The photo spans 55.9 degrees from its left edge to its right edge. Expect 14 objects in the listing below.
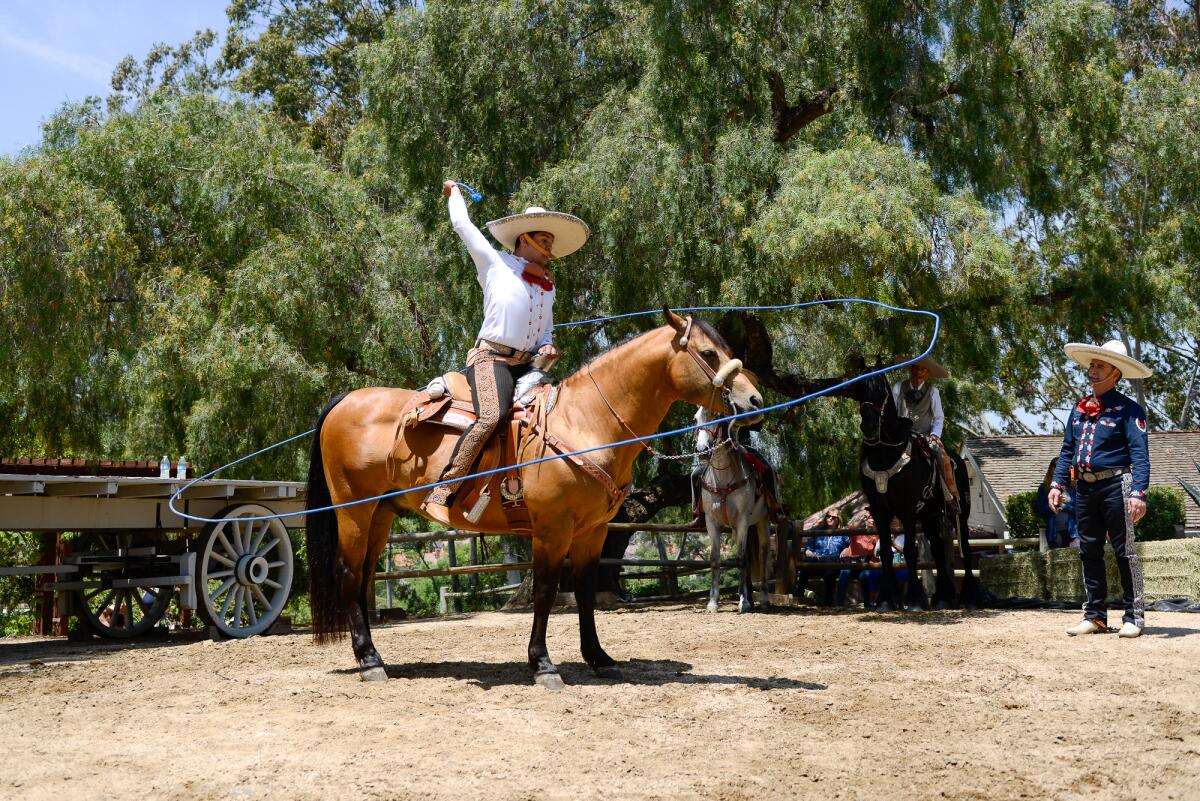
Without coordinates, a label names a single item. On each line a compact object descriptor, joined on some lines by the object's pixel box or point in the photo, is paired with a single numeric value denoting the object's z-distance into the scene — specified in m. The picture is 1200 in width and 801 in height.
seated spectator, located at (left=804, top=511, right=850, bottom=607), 14.19
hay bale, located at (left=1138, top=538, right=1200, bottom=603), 10.65
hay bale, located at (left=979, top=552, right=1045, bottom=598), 11.86
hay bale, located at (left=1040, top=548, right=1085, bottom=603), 11.32
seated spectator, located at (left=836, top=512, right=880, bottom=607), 13.20
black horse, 11.16
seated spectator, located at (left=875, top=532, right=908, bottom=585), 15.81
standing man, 8.27
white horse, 12.20
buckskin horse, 6.69
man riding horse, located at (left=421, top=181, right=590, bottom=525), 6.78
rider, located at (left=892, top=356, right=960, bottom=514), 11.74
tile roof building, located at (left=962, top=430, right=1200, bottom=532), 23.22
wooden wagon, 9.42
